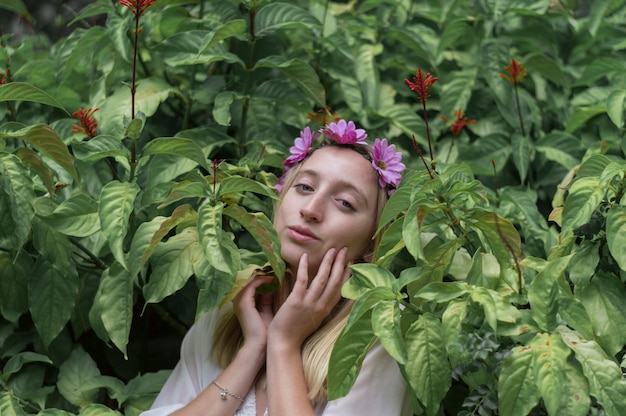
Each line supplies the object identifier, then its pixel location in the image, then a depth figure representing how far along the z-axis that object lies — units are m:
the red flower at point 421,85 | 1.64
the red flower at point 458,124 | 2.09
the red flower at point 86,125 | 1.87
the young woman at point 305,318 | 1.79
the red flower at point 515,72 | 2.20
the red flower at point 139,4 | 1.73
